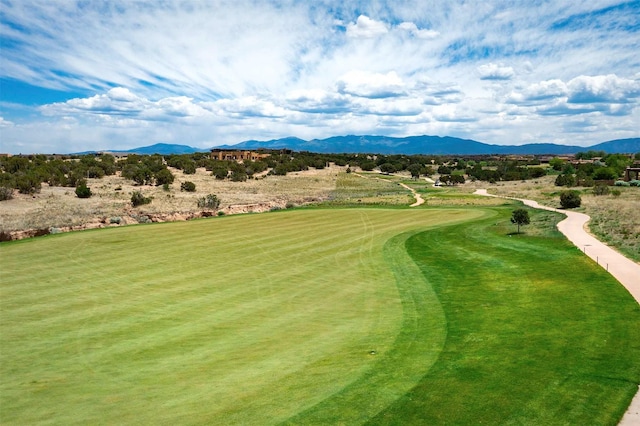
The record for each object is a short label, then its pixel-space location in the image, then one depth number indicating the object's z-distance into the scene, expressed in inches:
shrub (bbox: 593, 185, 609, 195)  2581.9
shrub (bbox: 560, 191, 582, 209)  2022.6
